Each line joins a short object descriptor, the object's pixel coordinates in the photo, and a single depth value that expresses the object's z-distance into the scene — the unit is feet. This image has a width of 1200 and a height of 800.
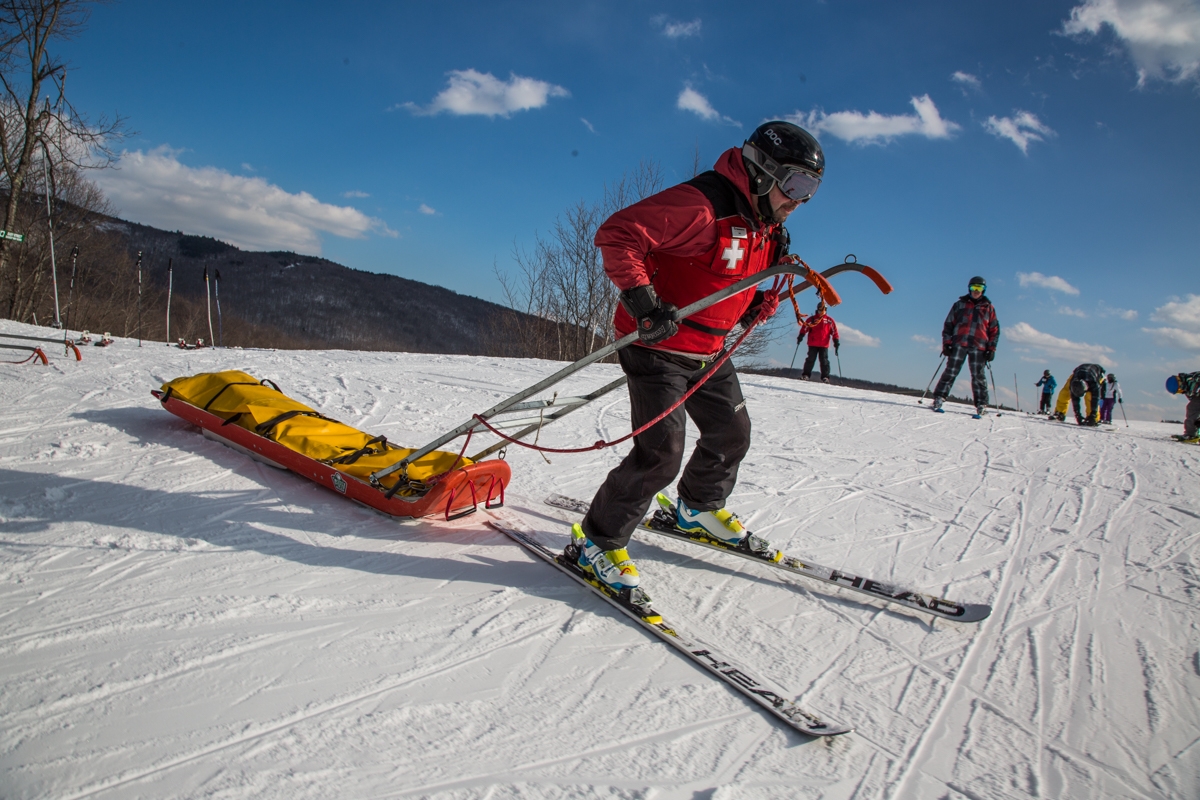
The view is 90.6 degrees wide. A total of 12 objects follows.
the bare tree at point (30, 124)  47.16
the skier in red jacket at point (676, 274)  7.70
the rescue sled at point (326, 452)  10.44
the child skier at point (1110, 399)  48.52
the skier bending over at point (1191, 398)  28.89
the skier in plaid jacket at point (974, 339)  30.81
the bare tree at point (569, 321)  75.15
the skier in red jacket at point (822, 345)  42.45
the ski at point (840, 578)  8.68
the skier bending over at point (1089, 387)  34.06
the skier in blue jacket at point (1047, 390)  54.60
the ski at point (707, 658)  5.98
